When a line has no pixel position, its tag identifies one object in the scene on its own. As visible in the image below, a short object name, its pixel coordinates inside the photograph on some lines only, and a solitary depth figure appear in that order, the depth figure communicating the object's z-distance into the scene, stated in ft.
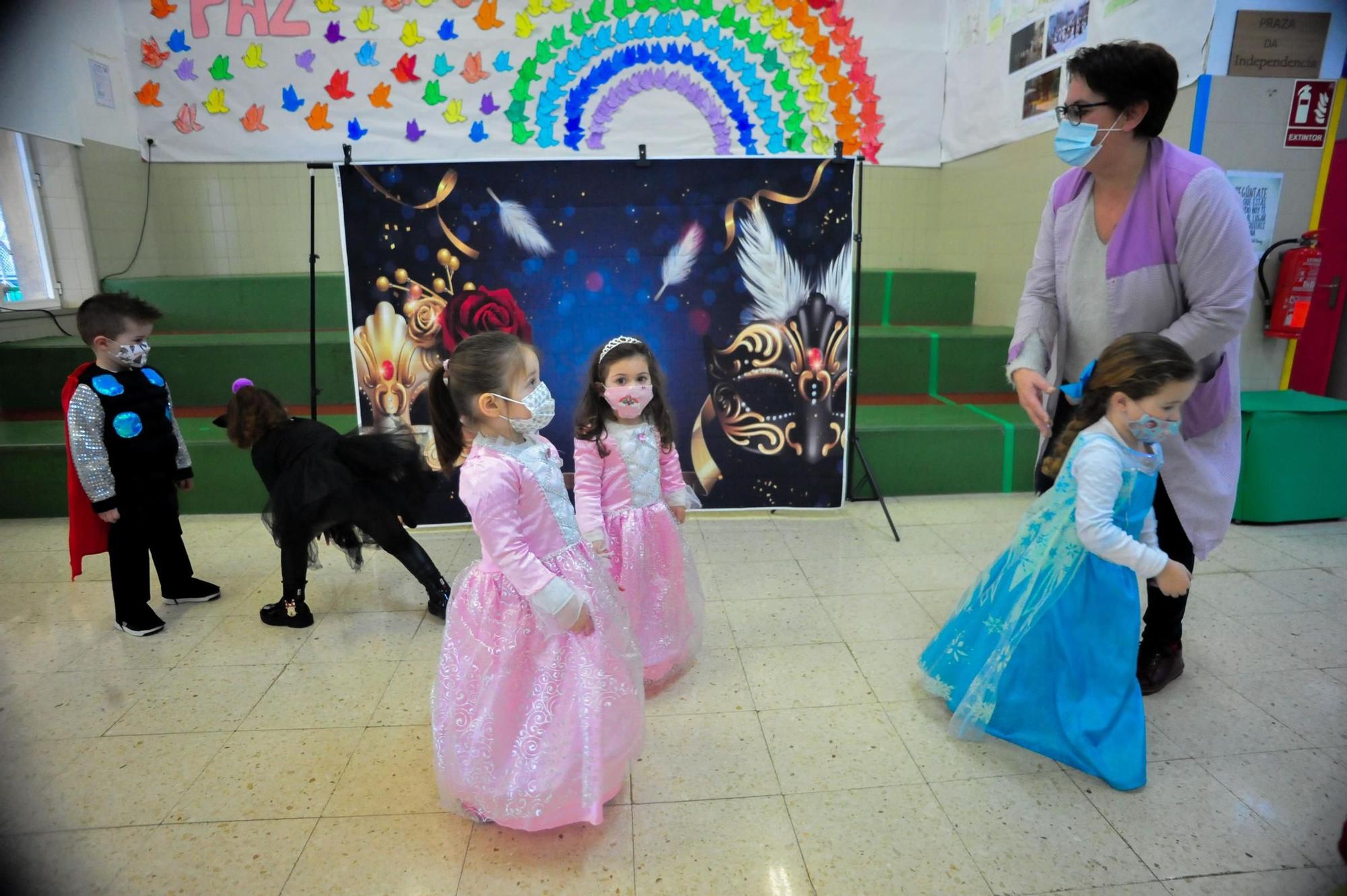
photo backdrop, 10.00
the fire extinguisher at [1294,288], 10.53
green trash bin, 10.30
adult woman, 5.43
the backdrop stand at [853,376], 10.18
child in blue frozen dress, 5.27
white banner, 14.53
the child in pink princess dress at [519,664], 4.87
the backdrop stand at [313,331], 10.00
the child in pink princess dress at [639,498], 6.52
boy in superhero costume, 7.44
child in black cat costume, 7.93
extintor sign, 10.36
